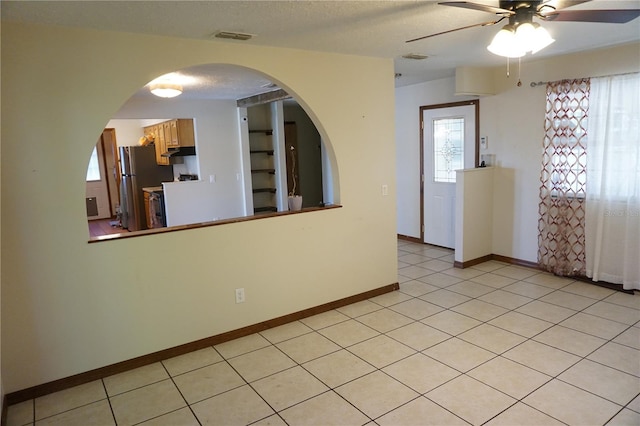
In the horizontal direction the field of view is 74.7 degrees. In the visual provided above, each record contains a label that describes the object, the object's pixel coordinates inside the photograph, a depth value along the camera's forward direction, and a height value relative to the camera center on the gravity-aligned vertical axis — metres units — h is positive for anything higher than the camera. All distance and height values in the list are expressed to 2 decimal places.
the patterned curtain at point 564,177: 4.38 -0.31
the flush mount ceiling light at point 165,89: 4.57 +0.82
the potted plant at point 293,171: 7.84 -0.22
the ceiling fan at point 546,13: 2.20 +0.74
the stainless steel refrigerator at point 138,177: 8.01 -0.22
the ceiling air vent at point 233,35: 2.96 +0.91
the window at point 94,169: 9.84 -0.05
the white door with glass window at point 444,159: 5.55 -0.09
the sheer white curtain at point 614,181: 4.00 -0.34
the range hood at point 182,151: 7.25 +0.21
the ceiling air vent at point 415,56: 4.02 +0.95
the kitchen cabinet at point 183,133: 6.79 +0.51
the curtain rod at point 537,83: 4.64 +0.74
